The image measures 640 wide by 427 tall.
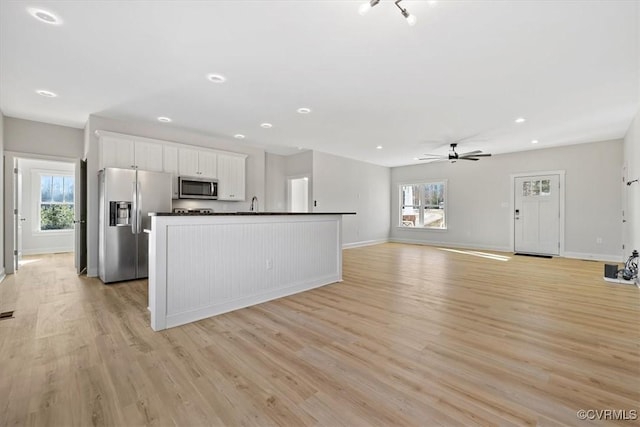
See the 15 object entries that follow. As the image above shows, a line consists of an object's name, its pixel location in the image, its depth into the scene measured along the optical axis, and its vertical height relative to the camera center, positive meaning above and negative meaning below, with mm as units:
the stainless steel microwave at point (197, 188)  5238 +467
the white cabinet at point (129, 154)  4531 +983
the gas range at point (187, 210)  5396 +40
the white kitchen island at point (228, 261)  2707 -558
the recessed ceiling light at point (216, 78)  3205 +1565
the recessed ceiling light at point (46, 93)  3623 +1549
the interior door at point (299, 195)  8656 +547
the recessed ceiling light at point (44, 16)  2160 +1548
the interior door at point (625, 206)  5285 +171
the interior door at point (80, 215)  5066 -69
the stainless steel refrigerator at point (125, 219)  4348 -117
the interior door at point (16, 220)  4961 -161
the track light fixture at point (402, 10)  1867 +1360
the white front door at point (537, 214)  6828 +0
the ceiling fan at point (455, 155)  6157 +1320
